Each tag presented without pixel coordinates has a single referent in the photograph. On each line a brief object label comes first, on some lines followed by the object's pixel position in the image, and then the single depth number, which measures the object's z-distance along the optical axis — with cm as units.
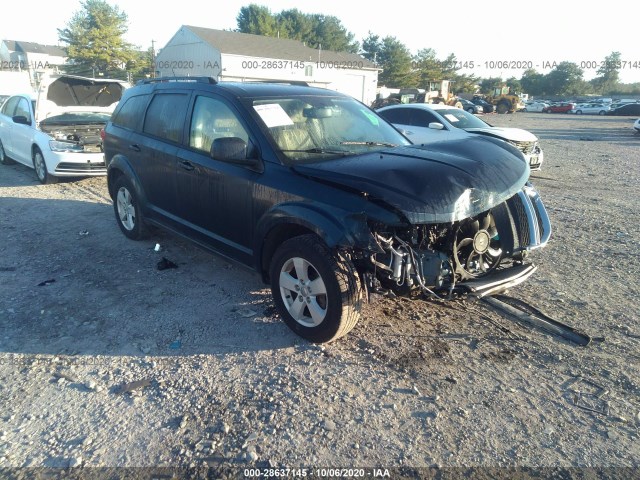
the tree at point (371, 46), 8081
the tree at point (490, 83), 7879
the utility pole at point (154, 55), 4323
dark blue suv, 326
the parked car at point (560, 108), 5144
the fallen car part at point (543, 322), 370
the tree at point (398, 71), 6900
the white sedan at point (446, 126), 1037
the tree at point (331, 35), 8556
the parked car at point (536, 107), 5394
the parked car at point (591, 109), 4678
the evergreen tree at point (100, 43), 4688
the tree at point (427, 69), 6819
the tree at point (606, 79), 9161
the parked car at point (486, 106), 4674
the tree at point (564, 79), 8700
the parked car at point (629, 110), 4325
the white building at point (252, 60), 3853
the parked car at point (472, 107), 4278
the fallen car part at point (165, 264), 511
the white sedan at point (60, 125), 855
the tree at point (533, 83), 8869
